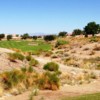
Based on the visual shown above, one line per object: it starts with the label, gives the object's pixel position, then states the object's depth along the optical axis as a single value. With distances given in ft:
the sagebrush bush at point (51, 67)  60.39
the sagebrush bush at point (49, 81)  43.00
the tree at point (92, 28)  246.09
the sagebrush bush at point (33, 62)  62.07
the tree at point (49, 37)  250.83
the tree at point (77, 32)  328.26
